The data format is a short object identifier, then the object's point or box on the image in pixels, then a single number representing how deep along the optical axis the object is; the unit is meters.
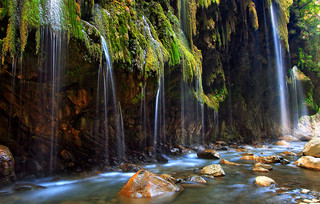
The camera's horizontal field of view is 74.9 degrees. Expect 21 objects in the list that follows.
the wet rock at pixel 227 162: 7.60
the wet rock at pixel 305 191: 4.07
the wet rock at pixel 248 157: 8.80
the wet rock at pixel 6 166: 4.56
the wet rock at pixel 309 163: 6.32
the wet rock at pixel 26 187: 4.49
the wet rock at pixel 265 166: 6.54
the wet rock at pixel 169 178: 4.70
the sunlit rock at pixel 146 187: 3.87
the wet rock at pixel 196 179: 4.96
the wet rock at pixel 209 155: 9.14
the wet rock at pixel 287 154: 9.98
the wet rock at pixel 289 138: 19.77
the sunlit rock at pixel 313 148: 7.96
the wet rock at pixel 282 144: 16.05
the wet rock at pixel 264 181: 4.67
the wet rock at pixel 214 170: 5.71
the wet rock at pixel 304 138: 19.71
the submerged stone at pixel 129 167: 6.44
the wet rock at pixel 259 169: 6.22
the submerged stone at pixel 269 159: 7.70
